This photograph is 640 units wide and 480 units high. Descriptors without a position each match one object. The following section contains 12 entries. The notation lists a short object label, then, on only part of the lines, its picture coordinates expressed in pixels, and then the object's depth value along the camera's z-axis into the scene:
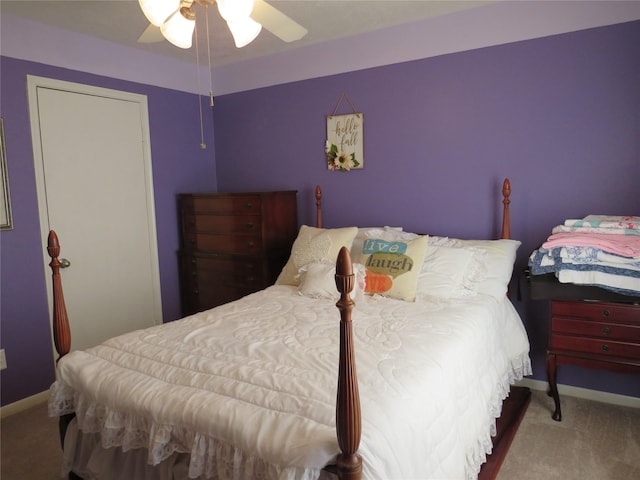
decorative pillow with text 2.50
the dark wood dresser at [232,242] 3.38
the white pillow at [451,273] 2.47
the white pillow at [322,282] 2.56
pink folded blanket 2.16
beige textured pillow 2.88
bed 1.26
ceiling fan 1.64
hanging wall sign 3.35
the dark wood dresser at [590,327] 2.22
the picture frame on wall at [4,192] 2.73
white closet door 2.98
